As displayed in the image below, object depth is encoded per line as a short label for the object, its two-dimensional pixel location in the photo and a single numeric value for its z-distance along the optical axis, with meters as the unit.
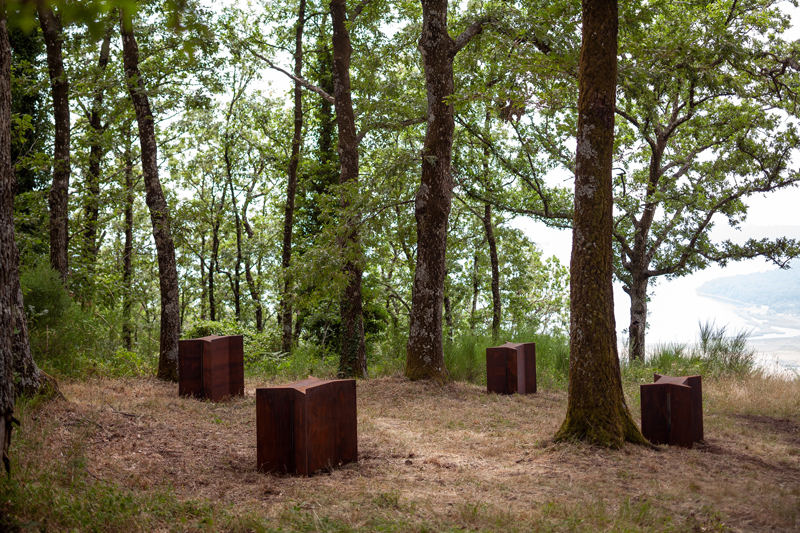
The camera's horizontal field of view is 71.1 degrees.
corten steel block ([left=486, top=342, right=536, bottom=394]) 8.79
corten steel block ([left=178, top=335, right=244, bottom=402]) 7.61
